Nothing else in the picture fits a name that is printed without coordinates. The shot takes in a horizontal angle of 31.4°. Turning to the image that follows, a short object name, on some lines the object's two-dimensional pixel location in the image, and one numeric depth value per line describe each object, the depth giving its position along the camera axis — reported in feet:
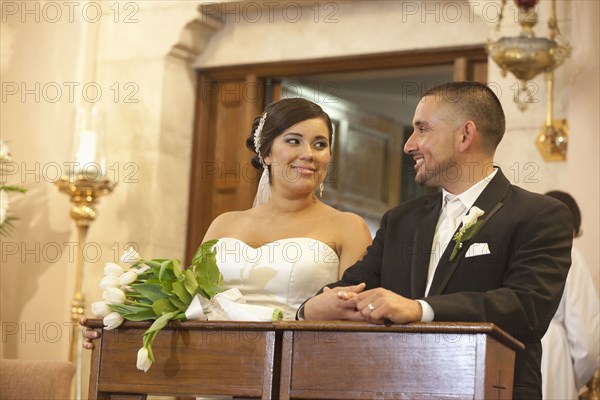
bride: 15.24
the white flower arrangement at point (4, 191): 21.26
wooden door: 27.09
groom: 10.13
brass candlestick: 24.02
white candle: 24.14
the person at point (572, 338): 18.10
